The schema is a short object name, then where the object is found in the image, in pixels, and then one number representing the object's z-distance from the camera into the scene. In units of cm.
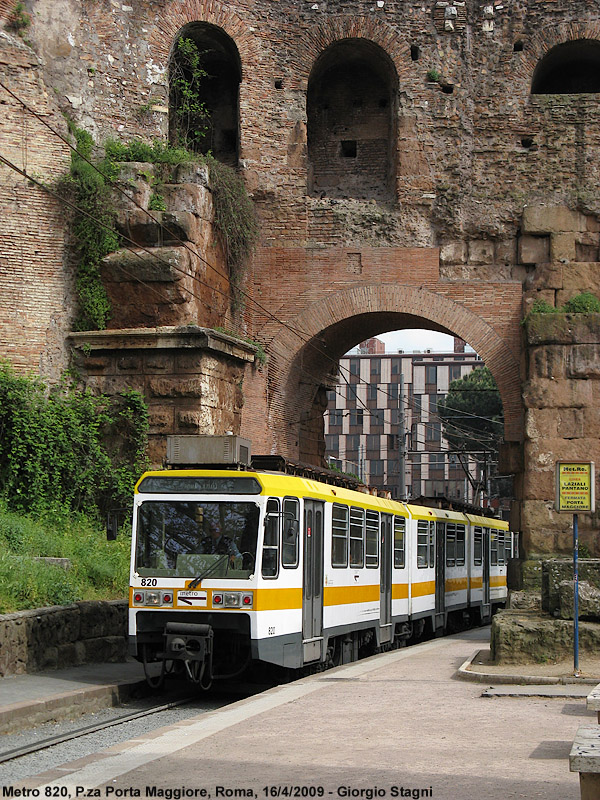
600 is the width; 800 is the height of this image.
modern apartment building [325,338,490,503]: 9556
